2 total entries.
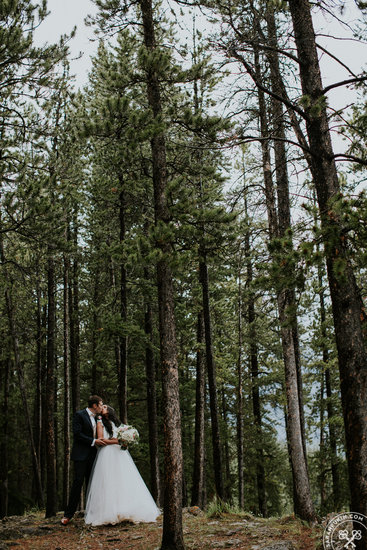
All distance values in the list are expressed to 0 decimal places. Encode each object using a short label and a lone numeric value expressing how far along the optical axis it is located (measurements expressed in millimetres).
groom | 8633
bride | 8180
